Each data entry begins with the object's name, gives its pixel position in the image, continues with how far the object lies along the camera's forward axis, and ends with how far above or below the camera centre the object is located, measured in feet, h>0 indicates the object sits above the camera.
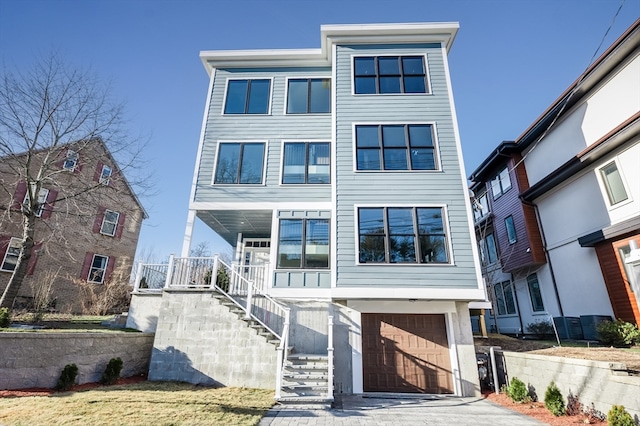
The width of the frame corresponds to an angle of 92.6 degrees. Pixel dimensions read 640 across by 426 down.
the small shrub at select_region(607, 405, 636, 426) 15.93 -4.76
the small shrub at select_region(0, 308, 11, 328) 25.17 -0.37
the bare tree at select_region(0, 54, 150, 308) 30.58 +21.11
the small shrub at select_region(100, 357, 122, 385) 25.64 -4.56
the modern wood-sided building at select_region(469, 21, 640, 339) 34.30 +15.40
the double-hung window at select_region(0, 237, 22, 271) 51.65 +9.33
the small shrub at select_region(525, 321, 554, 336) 43.10 -0.97
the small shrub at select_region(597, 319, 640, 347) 29.94 -1.05
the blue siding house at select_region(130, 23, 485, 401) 28.96 +9.98
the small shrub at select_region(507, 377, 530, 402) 24.39 -5.39
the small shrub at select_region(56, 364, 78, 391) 22.48 -4.46
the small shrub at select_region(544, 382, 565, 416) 20.43 -5.11
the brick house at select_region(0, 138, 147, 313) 51.78 +13.55
